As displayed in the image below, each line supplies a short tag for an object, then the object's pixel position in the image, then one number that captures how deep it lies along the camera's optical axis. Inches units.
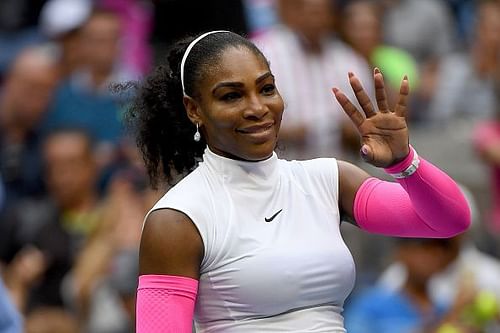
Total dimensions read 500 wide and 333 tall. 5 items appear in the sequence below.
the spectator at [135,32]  657.0
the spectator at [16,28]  655.8
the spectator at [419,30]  679.7
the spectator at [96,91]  593.9
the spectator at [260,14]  666.8
